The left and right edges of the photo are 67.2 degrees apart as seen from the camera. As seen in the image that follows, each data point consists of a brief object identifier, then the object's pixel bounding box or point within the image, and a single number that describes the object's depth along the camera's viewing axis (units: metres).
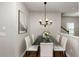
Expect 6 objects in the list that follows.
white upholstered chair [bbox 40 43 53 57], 1.53
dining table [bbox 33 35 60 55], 1.75
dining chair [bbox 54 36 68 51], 1.80
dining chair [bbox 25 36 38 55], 1.74
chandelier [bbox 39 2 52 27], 1.92
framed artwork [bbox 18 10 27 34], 1.73
